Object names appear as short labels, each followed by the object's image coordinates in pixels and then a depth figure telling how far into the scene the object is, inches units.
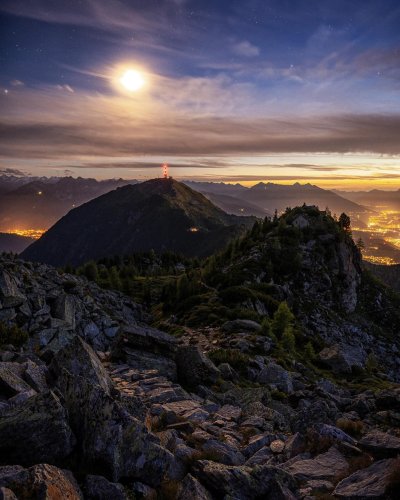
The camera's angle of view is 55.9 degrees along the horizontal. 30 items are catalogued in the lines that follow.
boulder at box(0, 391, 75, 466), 390.6
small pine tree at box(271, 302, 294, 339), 2148.1
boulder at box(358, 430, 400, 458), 531.2
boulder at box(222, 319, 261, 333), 1930.4
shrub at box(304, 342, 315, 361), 1887.3
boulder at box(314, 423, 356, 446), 613.0
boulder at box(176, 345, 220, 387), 1034.1
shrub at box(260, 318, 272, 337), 1874.3
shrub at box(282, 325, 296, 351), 1888.5
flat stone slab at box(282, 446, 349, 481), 504.1
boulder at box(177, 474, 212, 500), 390.0
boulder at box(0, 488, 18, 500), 289.6
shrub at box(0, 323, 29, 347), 1031.0
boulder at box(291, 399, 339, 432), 706.6
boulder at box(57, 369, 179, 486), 406.0
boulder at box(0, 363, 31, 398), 545.6
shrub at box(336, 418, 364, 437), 706.2
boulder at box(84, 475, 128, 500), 362.6
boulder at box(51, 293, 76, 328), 1430.9
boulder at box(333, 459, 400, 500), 406.9
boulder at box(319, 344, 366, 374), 1799.2
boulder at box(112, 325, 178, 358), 1158.3
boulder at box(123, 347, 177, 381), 1027.9
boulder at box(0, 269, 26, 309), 1258.6
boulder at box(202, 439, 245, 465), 522.0
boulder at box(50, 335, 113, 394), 632.4
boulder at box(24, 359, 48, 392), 598.9
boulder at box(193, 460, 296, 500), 423.2
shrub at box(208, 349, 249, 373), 1316.4
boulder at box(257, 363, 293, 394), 1176.8
